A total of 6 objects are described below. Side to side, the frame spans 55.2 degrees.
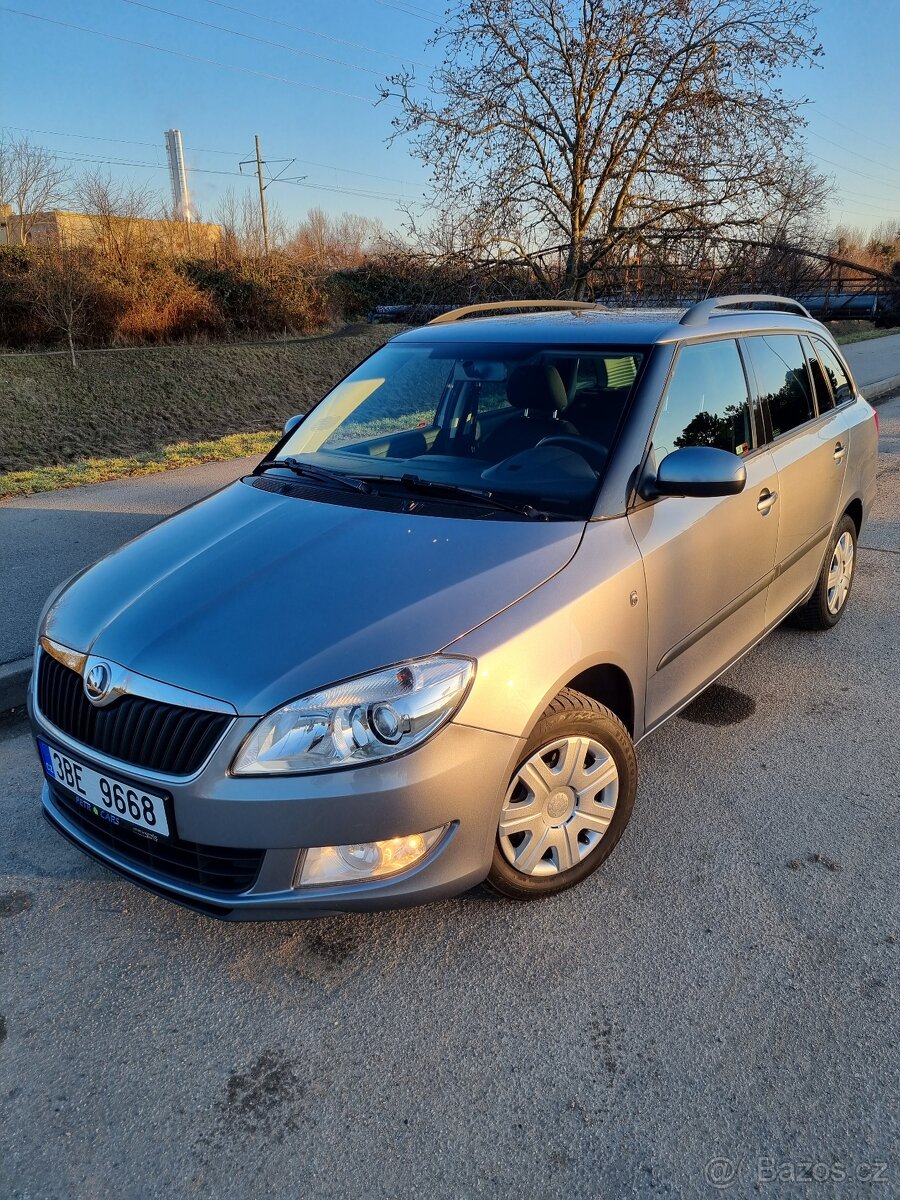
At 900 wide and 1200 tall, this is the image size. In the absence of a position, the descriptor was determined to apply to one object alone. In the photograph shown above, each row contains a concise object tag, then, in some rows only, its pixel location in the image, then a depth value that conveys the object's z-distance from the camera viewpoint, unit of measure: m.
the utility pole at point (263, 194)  25.38
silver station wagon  2.18
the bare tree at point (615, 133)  9.79
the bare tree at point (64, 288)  18.09
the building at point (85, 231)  20.17
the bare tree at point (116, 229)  20.19
